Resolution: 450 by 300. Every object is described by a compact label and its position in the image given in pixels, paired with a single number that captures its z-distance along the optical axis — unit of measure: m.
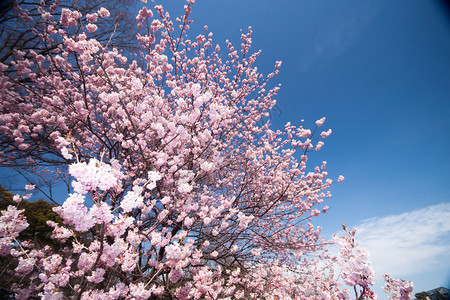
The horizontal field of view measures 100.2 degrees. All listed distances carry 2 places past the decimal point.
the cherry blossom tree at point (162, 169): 2.54
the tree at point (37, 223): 9.29
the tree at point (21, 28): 4.73
